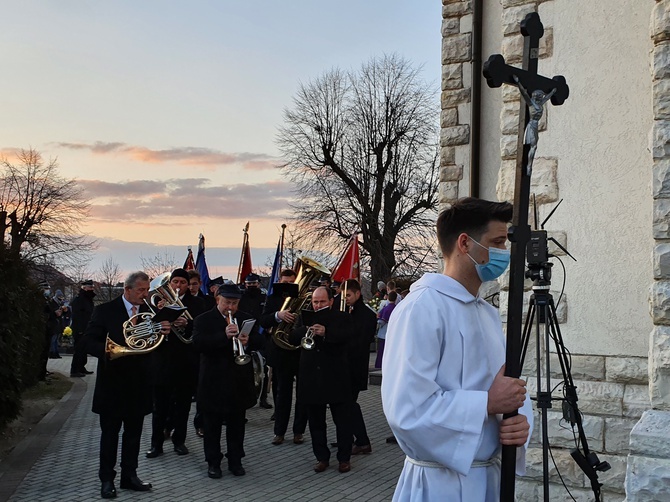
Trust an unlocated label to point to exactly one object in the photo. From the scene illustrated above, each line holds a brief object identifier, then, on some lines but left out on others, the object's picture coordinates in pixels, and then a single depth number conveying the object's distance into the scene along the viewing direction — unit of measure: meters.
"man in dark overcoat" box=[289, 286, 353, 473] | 8.84
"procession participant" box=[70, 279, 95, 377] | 16.47
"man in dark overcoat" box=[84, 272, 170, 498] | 7.55
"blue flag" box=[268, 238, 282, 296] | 14.98
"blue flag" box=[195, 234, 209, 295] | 15.85
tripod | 5.12
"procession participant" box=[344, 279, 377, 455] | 9.84
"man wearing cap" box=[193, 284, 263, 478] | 8.42
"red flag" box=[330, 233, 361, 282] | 12.48
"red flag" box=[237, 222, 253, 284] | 15.56
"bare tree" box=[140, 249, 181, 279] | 58.91
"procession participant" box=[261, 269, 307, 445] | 10.34
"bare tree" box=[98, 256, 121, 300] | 64.06
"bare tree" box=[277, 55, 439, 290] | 36.47
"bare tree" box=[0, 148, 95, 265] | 42.09
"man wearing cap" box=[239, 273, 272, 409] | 12.91
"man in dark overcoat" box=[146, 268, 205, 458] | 9.65
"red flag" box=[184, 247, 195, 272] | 16.25
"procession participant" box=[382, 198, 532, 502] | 2.89
